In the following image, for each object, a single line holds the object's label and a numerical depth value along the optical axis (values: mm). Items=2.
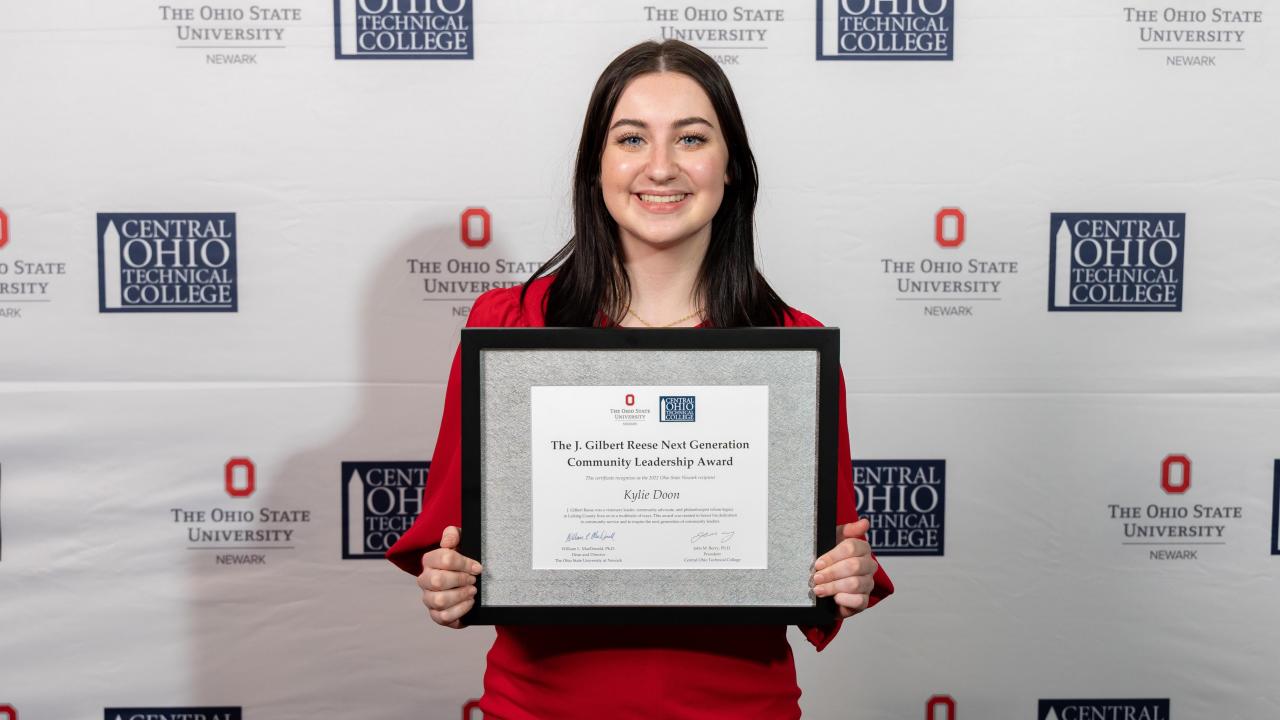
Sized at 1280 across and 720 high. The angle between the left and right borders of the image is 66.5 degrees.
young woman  1241
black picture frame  1195
